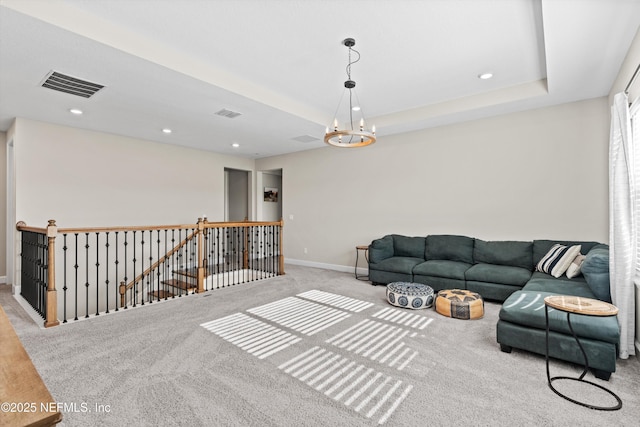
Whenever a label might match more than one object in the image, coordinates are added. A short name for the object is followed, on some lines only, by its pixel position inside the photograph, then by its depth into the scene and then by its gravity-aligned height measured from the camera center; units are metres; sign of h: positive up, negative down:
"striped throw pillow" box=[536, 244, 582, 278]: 3.94 -0.58
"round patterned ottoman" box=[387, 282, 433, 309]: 4.07 -1.07
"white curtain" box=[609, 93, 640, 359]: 2.69 -0.12
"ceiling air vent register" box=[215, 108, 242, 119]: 4.80 +1.62
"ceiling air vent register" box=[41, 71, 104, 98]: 3.57 +1.60
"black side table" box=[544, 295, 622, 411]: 2.14 -0.67
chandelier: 3.29 +1.77
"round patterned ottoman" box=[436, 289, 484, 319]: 3.68 -1.09
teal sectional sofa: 2.48 -0.82
